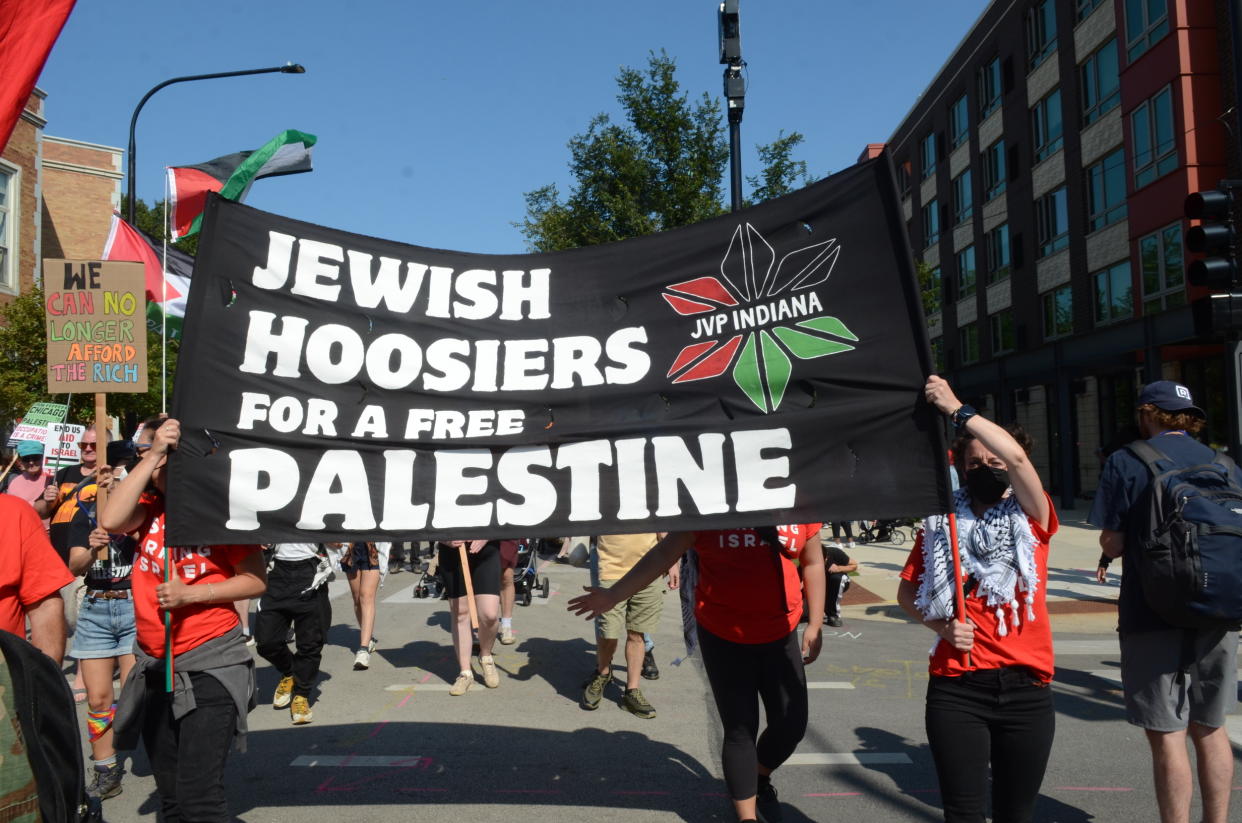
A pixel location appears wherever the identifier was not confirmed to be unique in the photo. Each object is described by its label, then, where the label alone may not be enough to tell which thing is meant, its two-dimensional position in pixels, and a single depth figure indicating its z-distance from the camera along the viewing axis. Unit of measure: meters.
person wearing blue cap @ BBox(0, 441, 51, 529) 8.44
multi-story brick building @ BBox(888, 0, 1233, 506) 22.50
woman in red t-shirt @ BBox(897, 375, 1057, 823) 3.38
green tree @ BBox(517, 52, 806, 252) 23.56
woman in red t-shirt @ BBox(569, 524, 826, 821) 4.16
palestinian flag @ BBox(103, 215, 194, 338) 9.45
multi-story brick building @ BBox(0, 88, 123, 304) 21.33
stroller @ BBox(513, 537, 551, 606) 12.66
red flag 3.42
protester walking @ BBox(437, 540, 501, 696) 7.72
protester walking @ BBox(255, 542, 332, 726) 6.75
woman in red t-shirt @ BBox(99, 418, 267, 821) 3.65
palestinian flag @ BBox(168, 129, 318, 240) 9.90
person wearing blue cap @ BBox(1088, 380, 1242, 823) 3.85
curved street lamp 14.97
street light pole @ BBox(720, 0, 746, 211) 12.52
